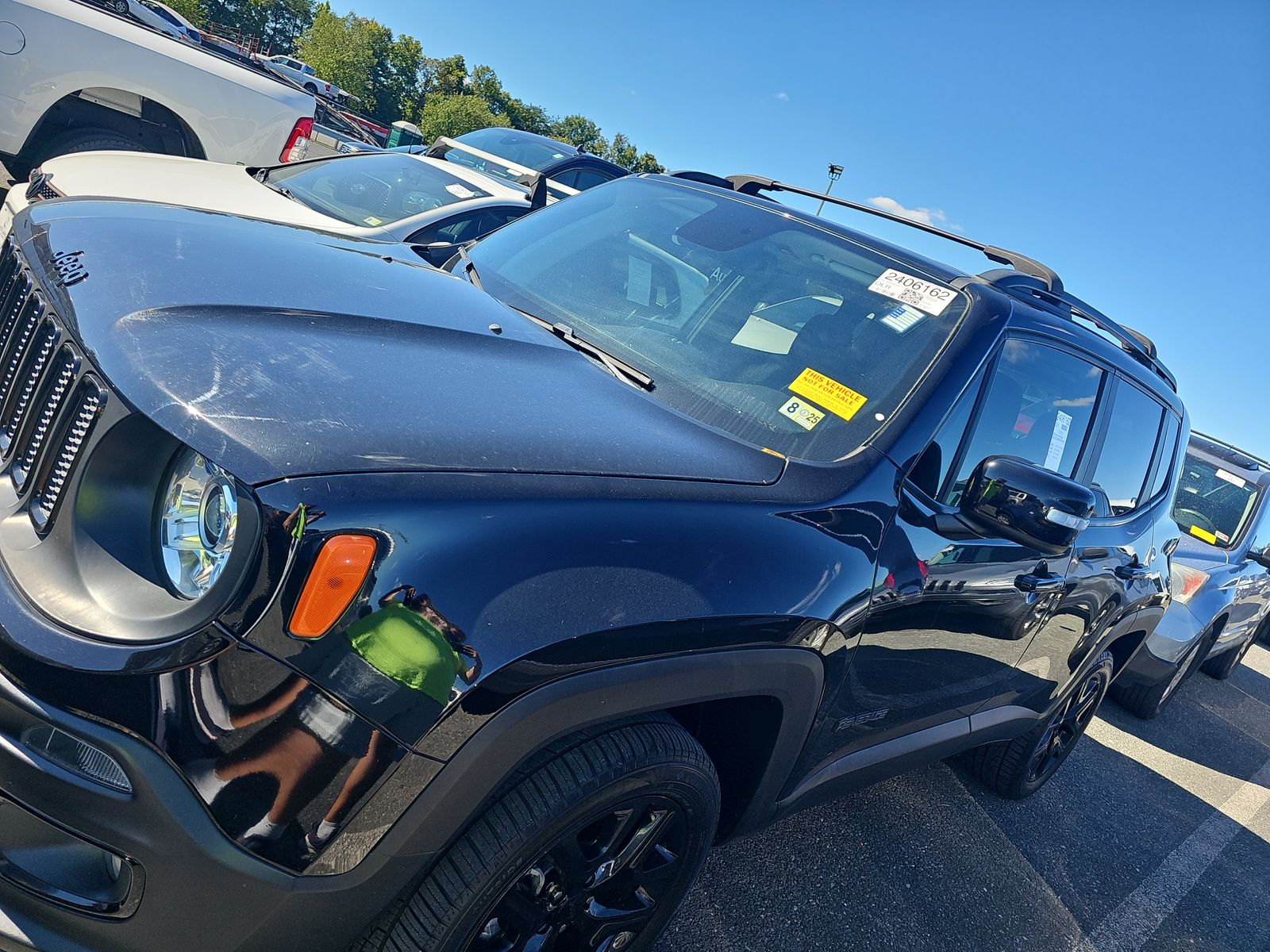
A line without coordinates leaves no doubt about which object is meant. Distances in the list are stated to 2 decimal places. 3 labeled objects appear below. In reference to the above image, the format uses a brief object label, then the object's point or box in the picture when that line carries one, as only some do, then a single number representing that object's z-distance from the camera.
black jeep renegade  1.29
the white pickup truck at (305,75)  36.78
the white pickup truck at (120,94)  5.40
